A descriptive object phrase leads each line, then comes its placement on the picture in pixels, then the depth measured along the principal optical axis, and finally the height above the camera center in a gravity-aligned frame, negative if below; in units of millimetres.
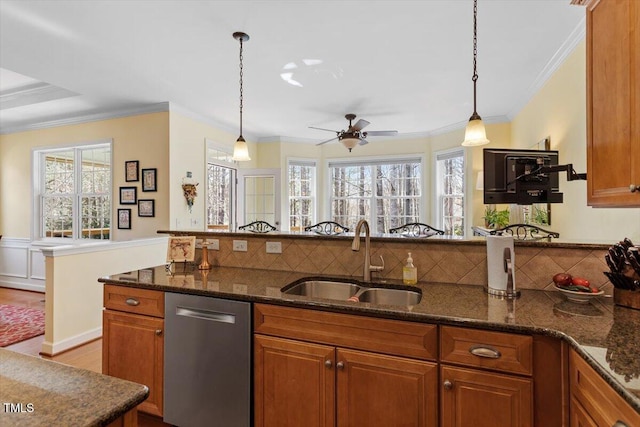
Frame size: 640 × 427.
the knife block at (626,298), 1374 -368
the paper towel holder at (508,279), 1600 -324
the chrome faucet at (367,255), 1901 -242
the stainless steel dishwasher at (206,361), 1661 -794
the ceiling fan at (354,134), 4414 +1117
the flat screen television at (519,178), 1708 +192
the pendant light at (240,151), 3146 +628
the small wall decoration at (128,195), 4473 +276
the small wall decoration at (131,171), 4445 +613
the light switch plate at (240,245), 2410 -230
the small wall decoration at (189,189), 4527 +365
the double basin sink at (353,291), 1816 -458
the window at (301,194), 6664 +437
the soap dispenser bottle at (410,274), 1866 -346
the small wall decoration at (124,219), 4512 -58
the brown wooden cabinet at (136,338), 1879 -743
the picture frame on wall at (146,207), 4363 +106
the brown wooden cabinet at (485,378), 1217 -643
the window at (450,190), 5613 +433
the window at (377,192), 6367 +453
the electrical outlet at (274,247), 2289 -236
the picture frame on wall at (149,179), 4332 +483
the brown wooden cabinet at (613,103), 1231 +466
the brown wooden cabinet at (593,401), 836 -547
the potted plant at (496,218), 4242 -51
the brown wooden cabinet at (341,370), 1358 -711
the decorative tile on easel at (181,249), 2350 -252
